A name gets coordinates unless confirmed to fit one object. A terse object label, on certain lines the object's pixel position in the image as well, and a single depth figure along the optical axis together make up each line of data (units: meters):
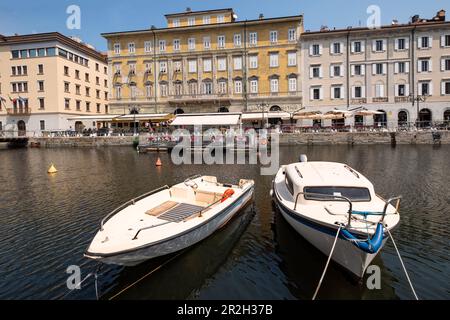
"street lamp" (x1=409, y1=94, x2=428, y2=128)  45.38
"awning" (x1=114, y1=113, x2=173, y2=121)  45.12
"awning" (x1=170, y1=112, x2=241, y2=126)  40.34
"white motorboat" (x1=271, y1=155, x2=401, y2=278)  6.77
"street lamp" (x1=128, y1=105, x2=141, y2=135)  54.30
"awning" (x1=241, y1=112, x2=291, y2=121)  42.41
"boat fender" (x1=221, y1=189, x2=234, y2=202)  10.72
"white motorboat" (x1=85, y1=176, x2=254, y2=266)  7.04
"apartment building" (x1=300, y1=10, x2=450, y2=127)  45.53
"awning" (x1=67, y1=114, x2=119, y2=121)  47.64
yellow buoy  23.71
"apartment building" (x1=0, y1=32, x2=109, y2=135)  54.38
